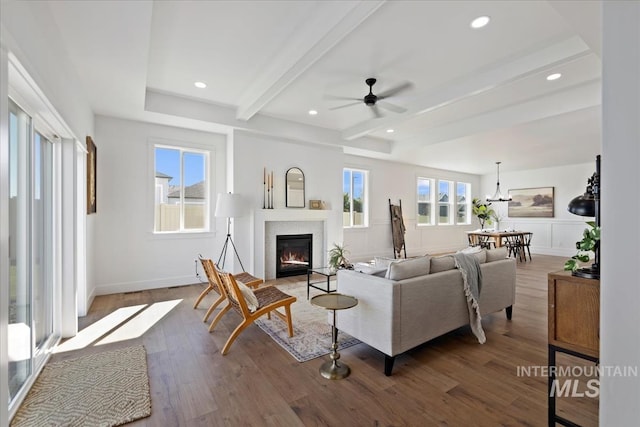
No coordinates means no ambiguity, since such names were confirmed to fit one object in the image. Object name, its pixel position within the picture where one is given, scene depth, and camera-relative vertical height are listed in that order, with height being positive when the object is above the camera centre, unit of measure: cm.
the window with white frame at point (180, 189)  498 +37
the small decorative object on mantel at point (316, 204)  607 +15
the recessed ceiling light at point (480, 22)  269 +176
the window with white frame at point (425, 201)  894 +33
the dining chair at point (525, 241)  779 -81
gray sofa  233 -78
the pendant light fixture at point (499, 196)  945 +52
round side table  229 -99
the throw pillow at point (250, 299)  283 -84
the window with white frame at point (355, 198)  735 +34
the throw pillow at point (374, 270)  271 -54
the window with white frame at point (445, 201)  949 +34
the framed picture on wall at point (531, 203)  895 +30
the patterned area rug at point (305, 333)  272 -126
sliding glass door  198 -28
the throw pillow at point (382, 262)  273 -48
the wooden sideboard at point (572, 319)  151 -56
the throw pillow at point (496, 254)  335 -48
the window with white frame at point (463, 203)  1005 +31
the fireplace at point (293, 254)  577 -85
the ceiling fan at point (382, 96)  381 +149
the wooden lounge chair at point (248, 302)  271 -89
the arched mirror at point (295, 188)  583 +47
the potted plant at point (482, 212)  982 +0
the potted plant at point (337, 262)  418 -72
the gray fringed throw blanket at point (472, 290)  286 -76
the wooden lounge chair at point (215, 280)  316 -86
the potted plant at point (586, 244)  155 -17
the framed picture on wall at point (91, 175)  372 +47
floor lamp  474 +8
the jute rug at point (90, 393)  184 -127
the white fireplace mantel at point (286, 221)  538 -21
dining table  749 -62
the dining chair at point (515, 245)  778 -86
